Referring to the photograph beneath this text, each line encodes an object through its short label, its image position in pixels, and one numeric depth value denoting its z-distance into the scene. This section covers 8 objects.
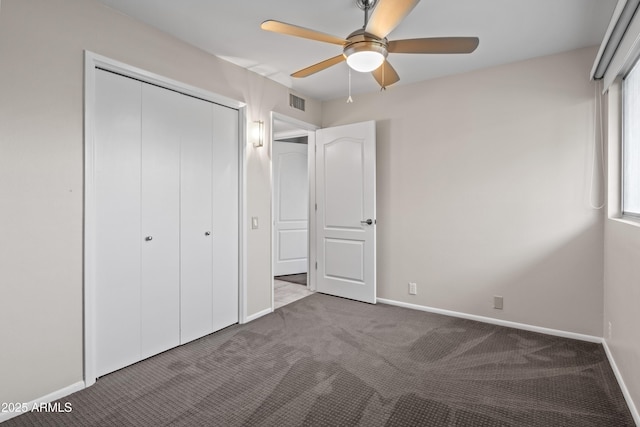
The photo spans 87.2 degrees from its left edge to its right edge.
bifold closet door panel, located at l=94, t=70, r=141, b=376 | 2.29
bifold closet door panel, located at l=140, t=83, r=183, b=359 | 2.56
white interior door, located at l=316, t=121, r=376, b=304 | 3.96
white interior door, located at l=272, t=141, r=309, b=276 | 5.67
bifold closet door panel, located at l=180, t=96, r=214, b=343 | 2.85
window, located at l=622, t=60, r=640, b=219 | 2.24
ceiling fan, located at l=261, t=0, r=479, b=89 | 1.72
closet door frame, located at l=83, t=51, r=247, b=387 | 2.17
